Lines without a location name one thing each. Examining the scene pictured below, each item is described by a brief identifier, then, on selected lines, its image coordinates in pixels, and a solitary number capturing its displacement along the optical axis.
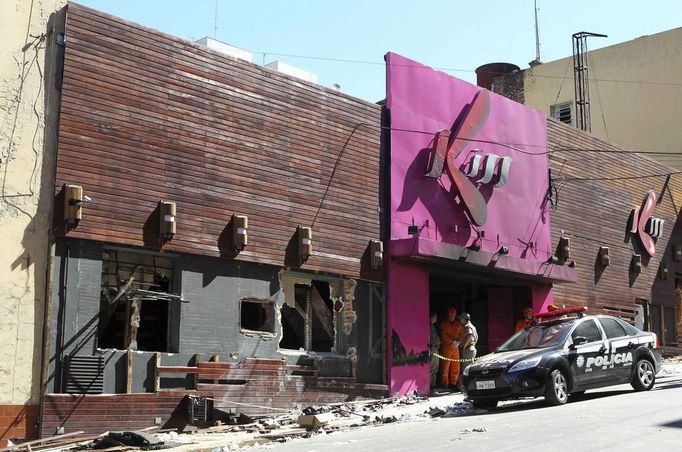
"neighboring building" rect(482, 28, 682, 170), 31.80
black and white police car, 14.06
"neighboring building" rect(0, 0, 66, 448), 12.23
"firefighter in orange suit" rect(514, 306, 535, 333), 20.56
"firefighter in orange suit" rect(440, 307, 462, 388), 18.78
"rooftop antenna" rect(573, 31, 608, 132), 30.75
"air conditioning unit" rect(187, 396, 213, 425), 13.91
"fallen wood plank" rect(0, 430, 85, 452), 11.66
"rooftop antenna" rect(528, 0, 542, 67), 36.62
